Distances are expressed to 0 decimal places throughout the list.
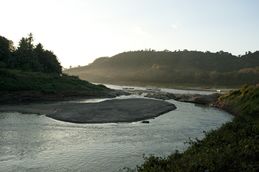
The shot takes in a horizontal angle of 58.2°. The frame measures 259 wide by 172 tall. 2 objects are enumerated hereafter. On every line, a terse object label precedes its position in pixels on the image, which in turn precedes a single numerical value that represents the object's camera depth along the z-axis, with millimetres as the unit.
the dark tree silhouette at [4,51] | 79418
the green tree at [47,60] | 92055
